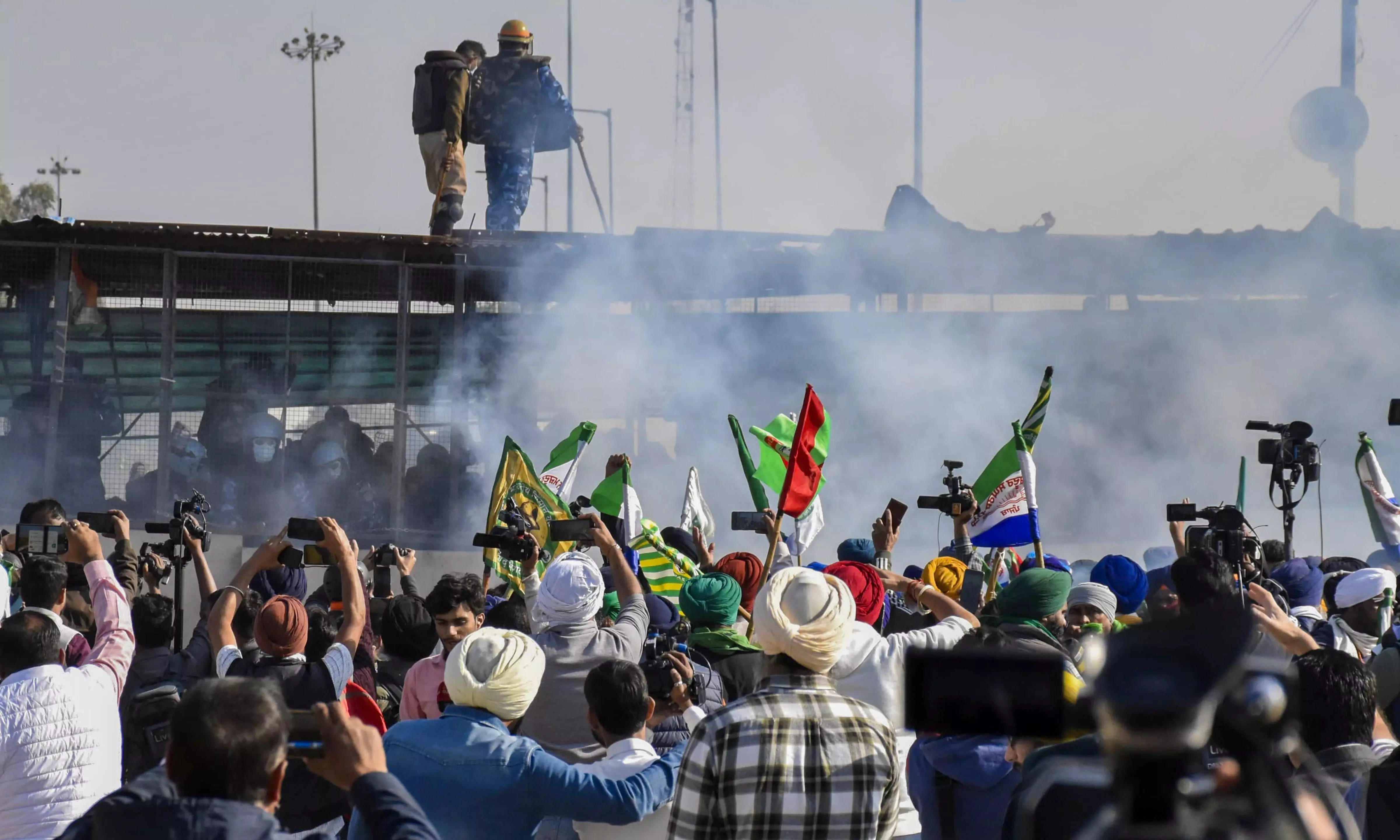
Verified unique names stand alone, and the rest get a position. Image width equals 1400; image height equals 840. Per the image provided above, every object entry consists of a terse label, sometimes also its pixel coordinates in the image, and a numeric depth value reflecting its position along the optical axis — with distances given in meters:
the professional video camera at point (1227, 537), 9.68
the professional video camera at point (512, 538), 12.51
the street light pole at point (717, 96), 61.87
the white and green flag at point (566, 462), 19.28
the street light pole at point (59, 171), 87.00
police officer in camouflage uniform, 27.16
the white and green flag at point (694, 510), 19.23
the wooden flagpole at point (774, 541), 10.52
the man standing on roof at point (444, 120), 27.14
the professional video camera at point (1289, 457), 15.72
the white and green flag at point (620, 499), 16.02
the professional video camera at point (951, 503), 14.10
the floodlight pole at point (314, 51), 80.12
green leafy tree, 95.06
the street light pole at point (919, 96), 55.00
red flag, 11.63
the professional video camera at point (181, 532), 11.61
